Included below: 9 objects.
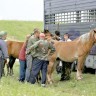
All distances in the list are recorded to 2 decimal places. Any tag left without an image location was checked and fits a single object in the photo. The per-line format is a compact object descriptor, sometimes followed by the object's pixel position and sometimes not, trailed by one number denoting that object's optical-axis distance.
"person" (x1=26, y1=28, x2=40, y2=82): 13.21
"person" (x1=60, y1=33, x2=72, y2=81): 14.44
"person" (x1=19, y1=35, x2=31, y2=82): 13.77
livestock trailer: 15.44
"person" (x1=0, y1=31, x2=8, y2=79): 12.08
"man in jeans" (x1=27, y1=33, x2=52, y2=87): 12.80
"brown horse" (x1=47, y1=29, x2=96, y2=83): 13.75
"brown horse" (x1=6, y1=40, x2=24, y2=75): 16.22
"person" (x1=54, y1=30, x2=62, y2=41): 15.40
